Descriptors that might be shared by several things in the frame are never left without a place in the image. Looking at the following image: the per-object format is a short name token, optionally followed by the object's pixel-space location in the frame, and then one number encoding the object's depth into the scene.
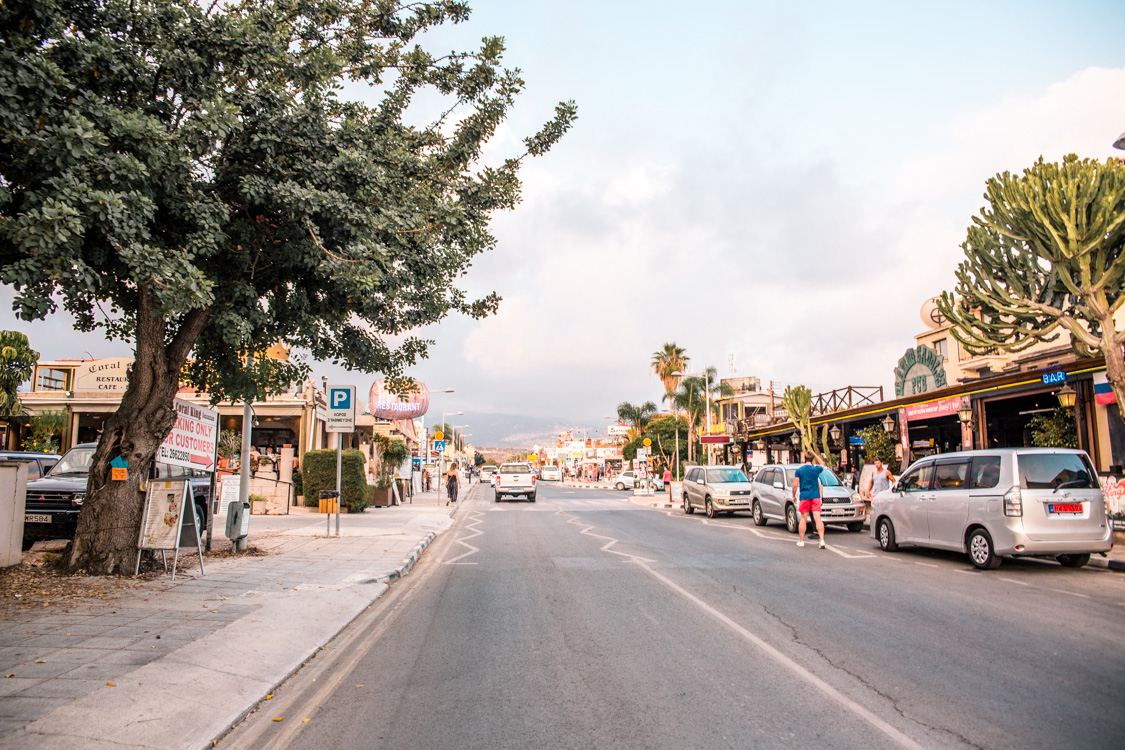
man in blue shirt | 14.70
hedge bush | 24.83
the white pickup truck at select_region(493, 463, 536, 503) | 39.16
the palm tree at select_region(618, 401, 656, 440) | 88.94
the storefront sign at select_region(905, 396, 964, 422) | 20.77
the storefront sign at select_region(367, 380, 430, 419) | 30.10
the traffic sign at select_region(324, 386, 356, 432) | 16.66
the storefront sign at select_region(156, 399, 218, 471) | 10.90
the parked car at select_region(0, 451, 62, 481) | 14.42
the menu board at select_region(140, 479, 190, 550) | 9.79
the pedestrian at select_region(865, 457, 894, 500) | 17.98
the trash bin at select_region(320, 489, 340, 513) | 17.16
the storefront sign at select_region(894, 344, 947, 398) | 29.38
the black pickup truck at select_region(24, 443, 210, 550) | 12.12
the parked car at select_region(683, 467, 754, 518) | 23.72
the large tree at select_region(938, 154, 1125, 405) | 14.40
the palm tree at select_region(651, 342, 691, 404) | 66.81
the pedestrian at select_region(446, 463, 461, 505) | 36.28
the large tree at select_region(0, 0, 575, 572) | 7.12
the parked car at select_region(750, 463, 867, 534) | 17.72
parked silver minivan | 10.46
